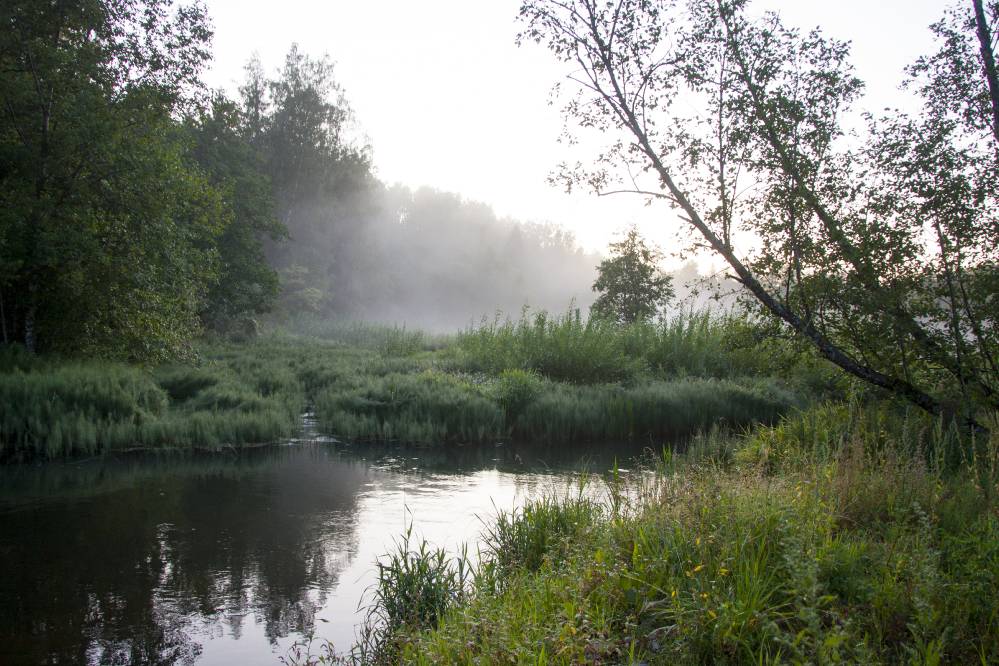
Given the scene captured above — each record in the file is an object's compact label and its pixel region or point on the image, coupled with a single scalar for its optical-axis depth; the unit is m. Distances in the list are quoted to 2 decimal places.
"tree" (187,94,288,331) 27.59
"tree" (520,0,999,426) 7.25
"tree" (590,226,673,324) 22.91
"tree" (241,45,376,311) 46.69
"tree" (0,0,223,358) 12.34
